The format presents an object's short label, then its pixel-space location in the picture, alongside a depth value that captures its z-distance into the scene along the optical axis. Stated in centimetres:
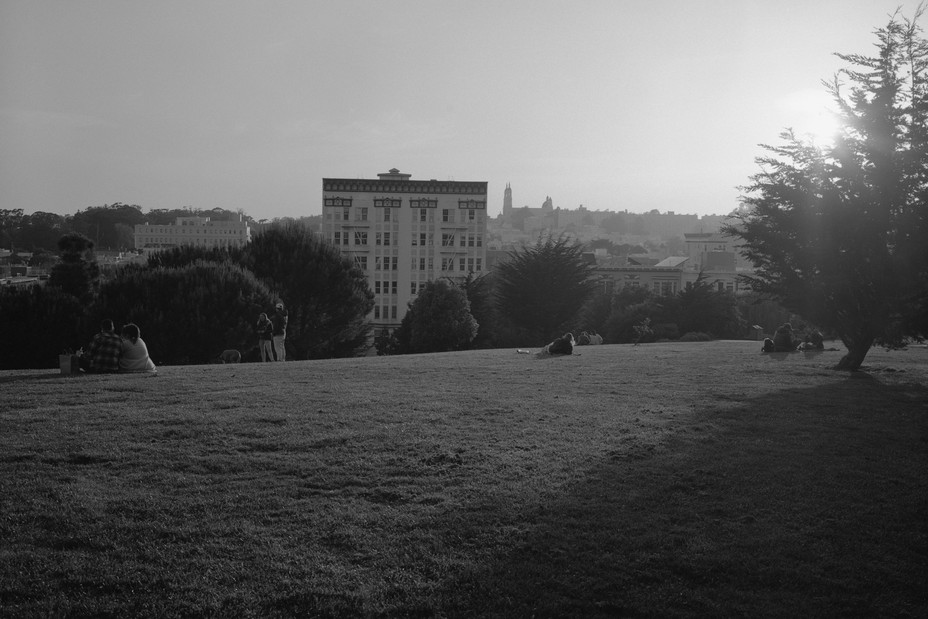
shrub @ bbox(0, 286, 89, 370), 4356
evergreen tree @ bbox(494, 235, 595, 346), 6681
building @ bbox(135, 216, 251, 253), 18162
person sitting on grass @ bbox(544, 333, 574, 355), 2553
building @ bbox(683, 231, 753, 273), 11000
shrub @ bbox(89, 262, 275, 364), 4041
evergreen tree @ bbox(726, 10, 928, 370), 1988
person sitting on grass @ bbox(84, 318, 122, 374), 1767
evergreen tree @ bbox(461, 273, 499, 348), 6525
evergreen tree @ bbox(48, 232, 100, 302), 5356
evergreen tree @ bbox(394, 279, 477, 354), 5694
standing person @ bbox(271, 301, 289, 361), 2591
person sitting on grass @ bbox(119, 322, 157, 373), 1784
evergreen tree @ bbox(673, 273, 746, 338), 5869
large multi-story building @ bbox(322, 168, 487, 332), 11362
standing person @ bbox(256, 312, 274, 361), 2588
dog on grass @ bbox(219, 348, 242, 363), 2516
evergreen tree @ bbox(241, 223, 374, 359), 5647
